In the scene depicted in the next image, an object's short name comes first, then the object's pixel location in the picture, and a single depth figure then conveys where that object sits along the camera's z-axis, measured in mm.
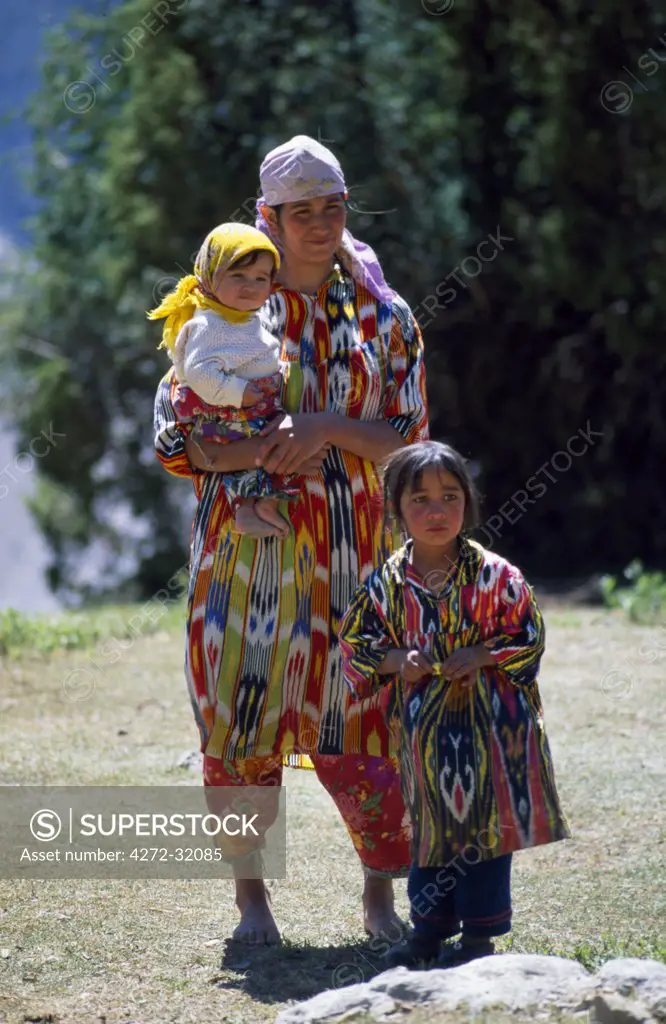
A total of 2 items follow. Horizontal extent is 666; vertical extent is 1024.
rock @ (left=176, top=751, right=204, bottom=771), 11844
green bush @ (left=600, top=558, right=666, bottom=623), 17875
